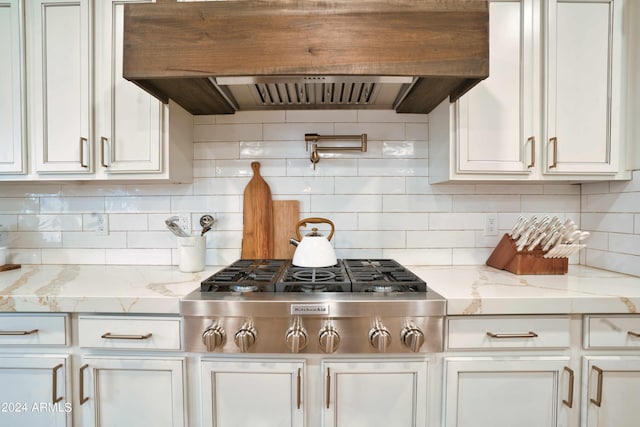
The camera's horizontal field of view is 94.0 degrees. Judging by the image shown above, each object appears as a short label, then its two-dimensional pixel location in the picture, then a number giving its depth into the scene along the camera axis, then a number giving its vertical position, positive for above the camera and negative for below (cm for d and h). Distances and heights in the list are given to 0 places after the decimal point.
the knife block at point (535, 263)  137 -26
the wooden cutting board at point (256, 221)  157 -8
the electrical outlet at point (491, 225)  162 -10
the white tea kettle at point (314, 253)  132 -21
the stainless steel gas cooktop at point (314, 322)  97 -39
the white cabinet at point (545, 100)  130 +47
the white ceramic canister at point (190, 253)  141 -23
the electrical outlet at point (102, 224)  162 -10
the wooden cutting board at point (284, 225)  160 -10
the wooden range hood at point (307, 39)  102 +58
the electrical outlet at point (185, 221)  161 -8
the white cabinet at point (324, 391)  102 -64
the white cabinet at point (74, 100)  131 +47
